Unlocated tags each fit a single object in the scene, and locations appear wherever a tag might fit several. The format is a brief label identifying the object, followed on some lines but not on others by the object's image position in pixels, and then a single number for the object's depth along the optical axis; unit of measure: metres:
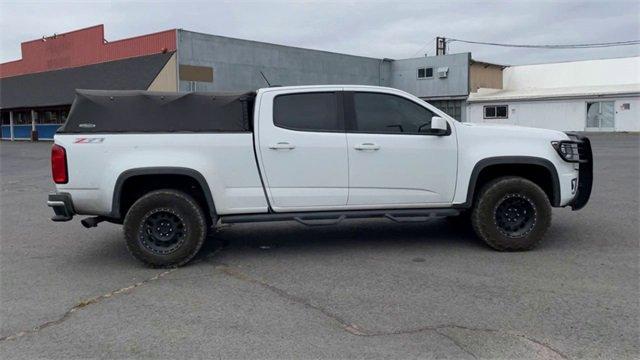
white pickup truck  5.81
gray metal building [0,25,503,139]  31.91
